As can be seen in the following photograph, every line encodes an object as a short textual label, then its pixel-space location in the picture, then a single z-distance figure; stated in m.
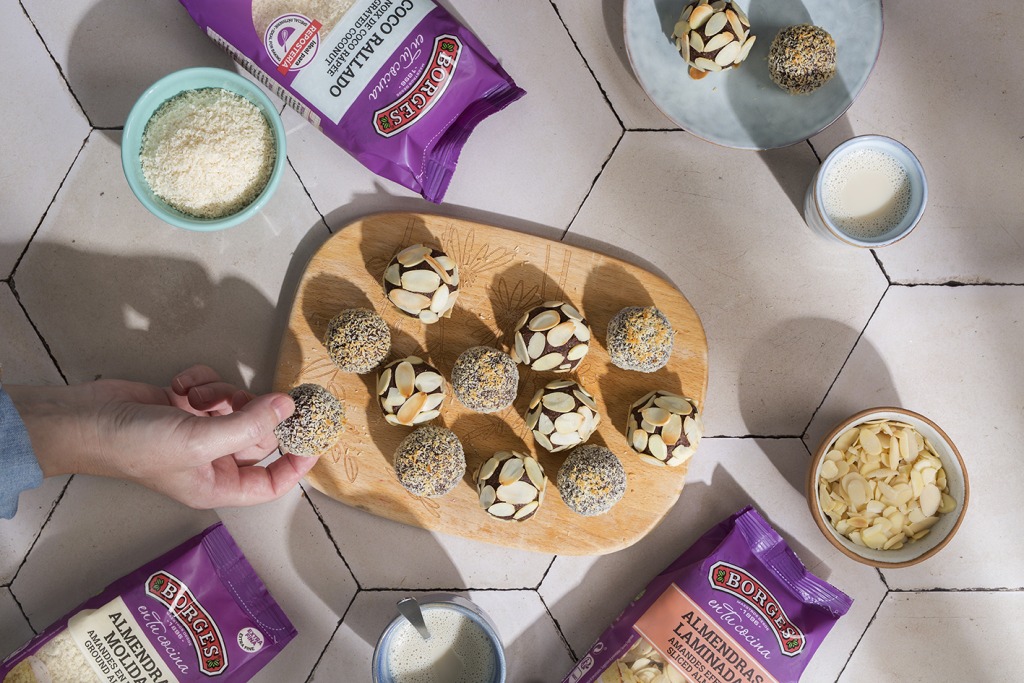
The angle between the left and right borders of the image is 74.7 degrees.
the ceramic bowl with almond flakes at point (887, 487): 1.09
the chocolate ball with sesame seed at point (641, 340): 1.03
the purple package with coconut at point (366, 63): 1.05
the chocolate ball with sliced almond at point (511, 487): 1.04
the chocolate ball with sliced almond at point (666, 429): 1.04
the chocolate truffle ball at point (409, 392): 1.04
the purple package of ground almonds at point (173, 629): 1.08
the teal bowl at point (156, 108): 1.05
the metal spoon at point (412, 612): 1.05
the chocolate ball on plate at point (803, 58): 1.04
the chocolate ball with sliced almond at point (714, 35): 1.04
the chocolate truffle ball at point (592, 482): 1.03
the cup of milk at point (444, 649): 1.09
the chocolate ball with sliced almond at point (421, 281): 1.03
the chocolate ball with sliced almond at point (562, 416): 1.04
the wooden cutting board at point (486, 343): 1.13
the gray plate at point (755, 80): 1.11
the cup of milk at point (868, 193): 1.09
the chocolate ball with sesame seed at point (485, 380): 1.02
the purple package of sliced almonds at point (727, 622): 1.06
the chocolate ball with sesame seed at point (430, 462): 1.02
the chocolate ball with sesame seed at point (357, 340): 1.02
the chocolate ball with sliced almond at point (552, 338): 1.04
